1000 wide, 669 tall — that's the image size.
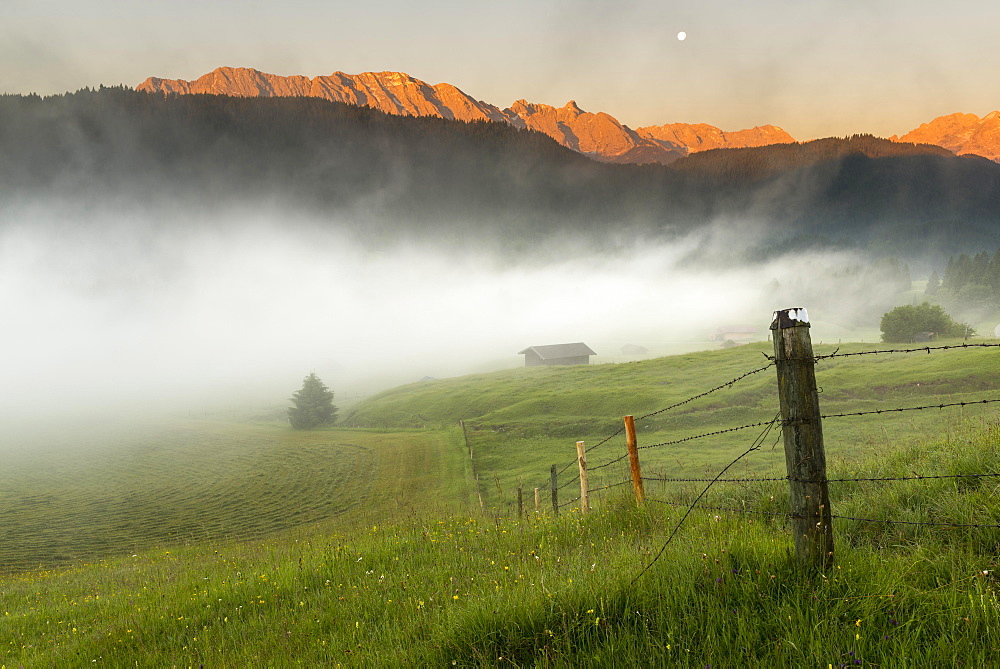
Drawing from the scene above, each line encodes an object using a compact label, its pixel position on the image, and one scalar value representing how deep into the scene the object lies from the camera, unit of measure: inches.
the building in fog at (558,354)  4859.7
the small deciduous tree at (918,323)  3440.0
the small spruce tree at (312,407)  3555.6
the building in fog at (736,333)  6501.0
